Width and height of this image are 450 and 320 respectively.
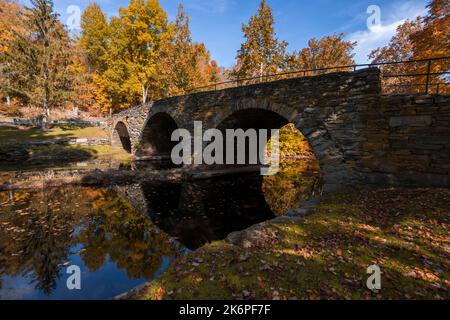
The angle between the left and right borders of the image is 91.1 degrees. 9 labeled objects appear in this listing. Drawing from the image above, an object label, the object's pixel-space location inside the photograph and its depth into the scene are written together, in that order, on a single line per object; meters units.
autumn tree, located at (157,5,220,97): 24.59
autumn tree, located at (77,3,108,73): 35.66
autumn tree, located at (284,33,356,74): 28.95
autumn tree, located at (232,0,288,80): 23.42
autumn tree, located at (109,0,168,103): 28.94
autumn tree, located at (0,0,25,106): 23.31
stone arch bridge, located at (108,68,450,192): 7.24
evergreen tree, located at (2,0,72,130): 23.64
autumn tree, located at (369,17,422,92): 24.42
